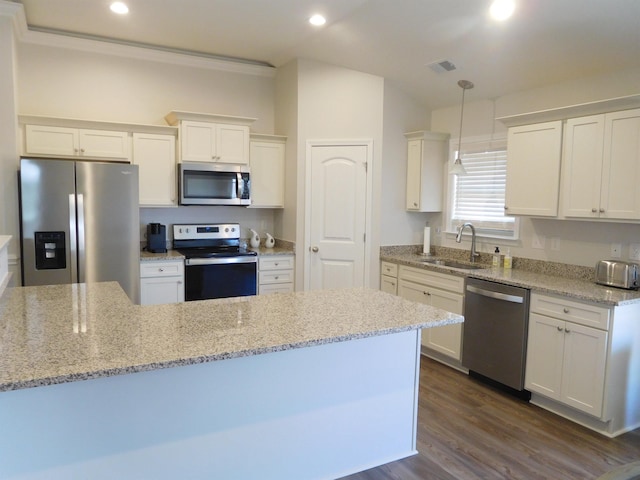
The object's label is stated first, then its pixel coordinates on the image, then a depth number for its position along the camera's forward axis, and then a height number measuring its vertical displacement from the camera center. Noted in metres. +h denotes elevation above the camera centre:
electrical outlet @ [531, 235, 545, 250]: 3.78 -0.21
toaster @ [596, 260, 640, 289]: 3.02 -0.38
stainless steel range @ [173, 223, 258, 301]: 4.31 -0.53
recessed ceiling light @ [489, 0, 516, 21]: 2.96 +1.37
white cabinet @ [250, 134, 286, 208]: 4.86 +0.43
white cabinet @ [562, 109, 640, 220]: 2.91 +0.34
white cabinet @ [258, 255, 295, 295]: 4.64 -0.65
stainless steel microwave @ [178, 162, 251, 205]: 4.43 +0.25
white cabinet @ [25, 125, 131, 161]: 3.91 +0.56
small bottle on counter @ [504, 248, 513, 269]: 3.94 -0.40
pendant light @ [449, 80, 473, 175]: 3.83 +0.68
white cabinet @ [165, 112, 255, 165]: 4.39 +0.71
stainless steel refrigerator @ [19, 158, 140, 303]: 3.57 -0.14
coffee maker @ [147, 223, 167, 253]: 4.48 -0.31
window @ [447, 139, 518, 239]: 4.13 +0.22
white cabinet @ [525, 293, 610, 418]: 2.86 -0.90
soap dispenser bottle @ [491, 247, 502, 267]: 4.02 -0.39
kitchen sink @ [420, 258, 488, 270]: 4.19 -0.48
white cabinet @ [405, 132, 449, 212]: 4.55 +0.45
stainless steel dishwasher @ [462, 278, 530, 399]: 3.32 -0.90
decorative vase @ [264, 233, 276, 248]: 5.02 -0.36
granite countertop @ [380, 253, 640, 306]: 2.84 -0.48
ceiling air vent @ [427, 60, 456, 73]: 3.87 +1.28
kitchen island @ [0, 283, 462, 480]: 1.57 -0.73
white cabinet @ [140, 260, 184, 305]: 4.13 -0.69
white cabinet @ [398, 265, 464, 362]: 3.86 -0.74
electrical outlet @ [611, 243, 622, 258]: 3.27 -0.23
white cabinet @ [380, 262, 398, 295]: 4.47 -0.65
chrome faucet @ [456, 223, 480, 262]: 4.22 -0.23
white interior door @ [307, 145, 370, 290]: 4.57 -0.05
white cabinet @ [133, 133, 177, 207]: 4.31 +0.38
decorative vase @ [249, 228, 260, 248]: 4.96 -0.34
